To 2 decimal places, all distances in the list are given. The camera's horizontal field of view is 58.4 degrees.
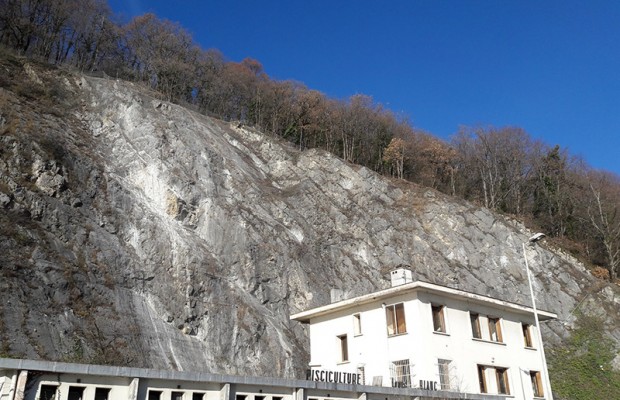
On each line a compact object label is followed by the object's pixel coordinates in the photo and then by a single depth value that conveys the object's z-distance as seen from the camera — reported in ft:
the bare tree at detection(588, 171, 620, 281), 201.05
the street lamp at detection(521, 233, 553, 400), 78.74
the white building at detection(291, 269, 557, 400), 84.69
